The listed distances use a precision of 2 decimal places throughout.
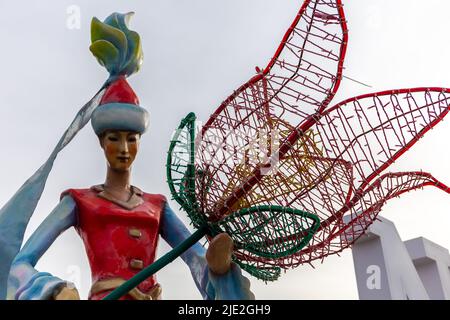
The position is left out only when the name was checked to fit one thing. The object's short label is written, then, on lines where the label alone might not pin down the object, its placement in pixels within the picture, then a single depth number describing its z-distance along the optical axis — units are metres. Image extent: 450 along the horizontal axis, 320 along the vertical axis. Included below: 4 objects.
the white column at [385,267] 5.22
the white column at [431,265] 6.21
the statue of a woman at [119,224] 3.02
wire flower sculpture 2.64
